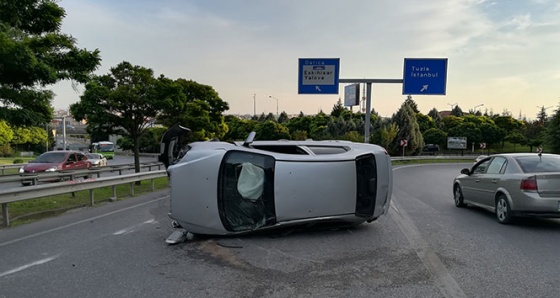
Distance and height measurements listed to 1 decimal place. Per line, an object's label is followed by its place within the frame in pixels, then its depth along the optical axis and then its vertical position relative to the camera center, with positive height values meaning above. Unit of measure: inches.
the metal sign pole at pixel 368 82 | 842.0 +96.2
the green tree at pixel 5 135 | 2124.4 -56.4
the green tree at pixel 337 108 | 4024.6 +221.4
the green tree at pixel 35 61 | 369.4 +60.7
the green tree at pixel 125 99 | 729.6 +47.2
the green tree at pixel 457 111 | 4856.1 +234.7
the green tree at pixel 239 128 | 3043.8 -3.3
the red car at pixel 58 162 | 690.8 -66.1
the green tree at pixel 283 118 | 4085.6 +102.9
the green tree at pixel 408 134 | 2007.9 -19.1
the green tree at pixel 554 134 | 1860.2 -7.8
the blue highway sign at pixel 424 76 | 851.4 +111.4
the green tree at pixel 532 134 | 2872.5 -14.8
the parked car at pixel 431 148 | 2828.2 -121.5
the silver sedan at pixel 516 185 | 293.9 -41.2
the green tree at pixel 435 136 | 3093.0 -42.6
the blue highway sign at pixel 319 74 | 884.0 +116.9
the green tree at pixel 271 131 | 2743.6 -20.1
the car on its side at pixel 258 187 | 246.2 -35.8
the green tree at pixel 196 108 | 782.4 +48.2
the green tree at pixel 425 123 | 3437.5 +64.6
